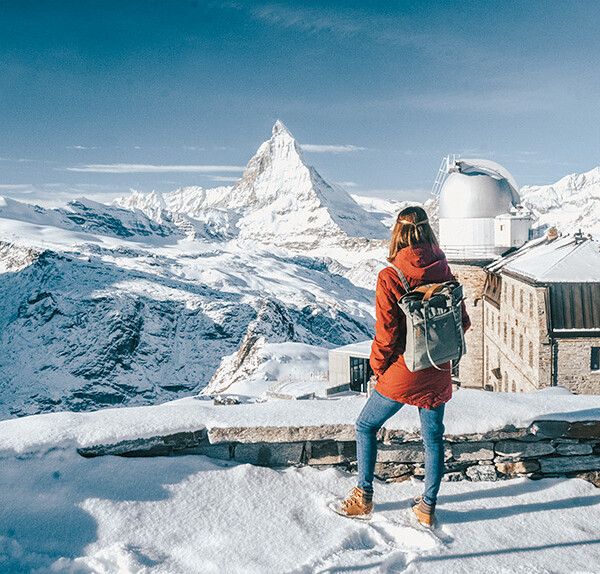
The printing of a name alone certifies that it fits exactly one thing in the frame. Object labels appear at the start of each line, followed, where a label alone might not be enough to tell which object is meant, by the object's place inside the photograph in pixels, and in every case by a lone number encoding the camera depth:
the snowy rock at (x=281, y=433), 4.71
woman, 3.78
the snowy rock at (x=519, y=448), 4.91
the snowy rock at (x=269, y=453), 4.77
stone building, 20.06
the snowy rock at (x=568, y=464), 4.96
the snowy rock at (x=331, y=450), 4.86
